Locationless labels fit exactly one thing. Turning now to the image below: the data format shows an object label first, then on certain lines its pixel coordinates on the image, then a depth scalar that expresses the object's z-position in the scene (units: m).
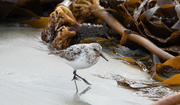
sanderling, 4.56
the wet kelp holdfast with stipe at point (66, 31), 6.53
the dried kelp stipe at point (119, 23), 5.80
